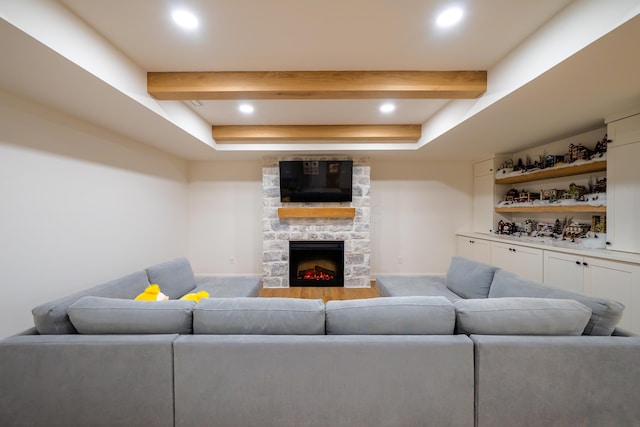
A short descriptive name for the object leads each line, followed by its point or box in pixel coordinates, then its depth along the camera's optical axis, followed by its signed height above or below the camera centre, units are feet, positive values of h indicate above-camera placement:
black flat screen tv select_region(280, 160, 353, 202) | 13.70 +1.98
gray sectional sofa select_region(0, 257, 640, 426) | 3.89 -2.69
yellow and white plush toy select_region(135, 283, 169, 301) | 5.99 -2.02
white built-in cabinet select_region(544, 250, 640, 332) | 6.72 -1.97
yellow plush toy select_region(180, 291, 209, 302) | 6.55 -2.25
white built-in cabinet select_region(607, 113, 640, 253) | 7.30 +0.96
